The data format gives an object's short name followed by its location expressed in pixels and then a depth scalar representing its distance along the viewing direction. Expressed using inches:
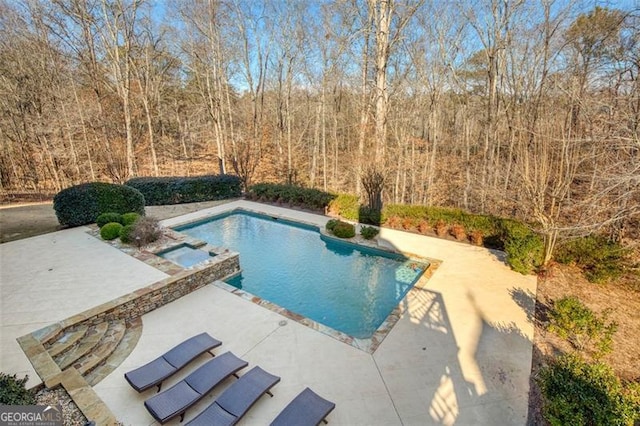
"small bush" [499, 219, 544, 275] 281.3
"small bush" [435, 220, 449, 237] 389.4
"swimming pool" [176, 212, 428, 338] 250.5
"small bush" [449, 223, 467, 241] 372.2
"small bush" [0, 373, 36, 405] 117.3
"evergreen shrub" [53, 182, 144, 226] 386.3
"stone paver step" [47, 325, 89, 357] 178.2
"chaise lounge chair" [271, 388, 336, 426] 132.1
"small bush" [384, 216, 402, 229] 426.4
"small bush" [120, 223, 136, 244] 332.5
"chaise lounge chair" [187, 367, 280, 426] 133.4
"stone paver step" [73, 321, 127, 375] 171.8
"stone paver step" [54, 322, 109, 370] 174.5
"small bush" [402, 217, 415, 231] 414.9
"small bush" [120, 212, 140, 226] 374.2
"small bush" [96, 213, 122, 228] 370.3
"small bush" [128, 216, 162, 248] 329.6
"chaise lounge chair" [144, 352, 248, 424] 136.5
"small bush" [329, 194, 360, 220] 464.4
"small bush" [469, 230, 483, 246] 358.6
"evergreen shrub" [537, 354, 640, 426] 118.2
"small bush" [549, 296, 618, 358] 181.0
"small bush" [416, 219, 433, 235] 404.6
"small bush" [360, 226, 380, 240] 382.6
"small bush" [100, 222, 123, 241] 343.6
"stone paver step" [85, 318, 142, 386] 166.9
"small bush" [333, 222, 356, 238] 389.1
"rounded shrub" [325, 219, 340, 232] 404.2
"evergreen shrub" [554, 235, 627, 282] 260.7
